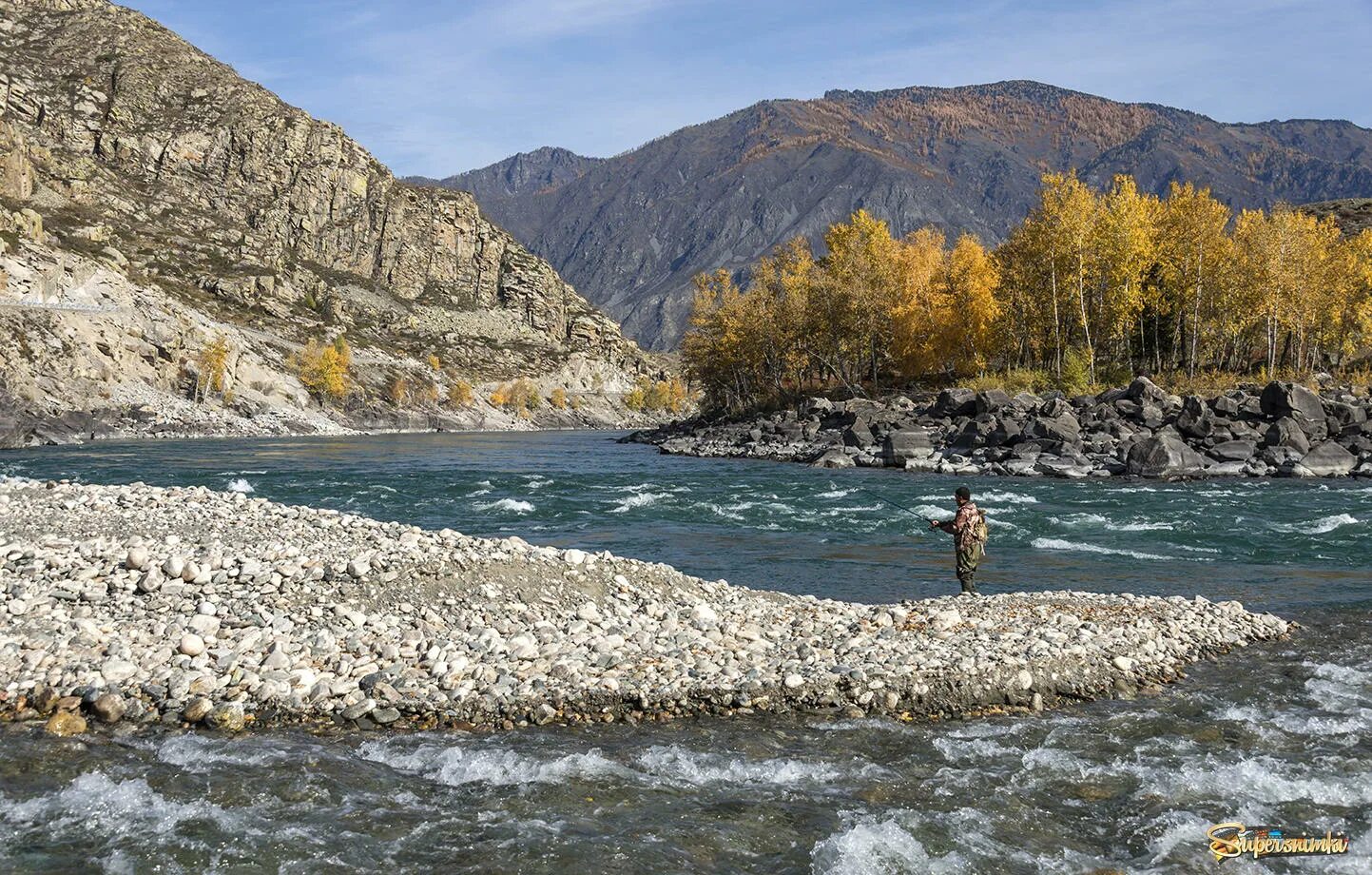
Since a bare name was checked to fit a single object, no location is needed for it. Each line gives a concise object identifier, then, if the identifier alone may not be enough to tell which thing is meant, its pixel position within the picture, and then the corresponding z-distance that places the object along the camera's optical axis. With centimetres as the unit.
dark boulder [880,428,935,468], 4794
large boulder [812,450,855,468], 4909
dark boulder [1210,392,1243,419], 4741
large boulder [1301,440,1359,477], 3972
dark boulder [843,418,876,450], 5472
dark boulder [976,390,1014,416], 5428
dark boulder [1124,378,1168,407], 5153
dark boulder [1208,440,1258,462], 4178
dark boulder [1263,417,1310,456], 4253
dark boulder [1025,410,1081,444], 4578
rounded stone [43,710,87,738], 942
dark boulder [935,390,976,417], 5684
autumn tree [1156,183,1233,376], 6019
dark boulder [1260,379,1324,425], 4566
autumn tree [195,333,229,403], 10800
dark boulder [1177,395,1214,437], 4497
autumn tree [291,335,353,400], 13500
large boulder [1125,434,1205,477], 3947
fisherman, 1720
